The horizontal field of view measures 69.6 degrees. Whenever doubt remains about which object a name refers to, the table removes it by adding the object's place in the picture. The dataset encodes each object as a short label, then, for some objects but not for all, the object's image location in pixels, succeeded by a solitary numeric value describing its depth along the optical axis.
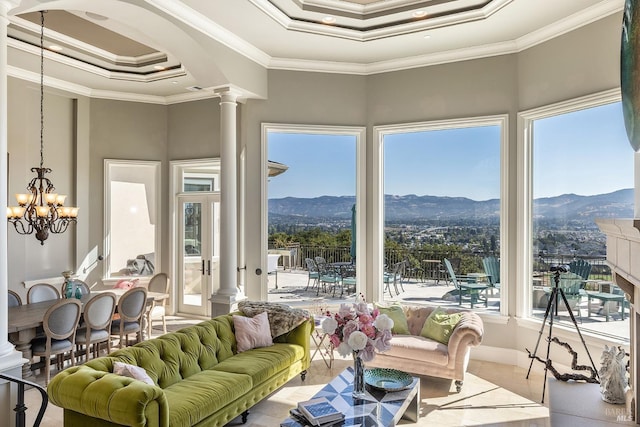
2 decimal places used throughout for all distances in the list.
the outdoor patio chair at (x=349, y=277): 5.89
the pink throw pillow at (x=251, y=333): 4.32
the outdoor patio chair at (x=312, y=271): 5.93
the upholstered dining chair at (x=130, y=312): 5.32
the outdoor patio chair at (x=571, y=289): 4.66
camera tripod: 4.20
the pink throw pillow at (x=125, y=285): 6.42
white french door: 7.37
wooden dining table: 4.29
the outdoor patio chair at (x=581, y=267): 4.57
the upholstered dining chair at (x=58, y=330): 4.47
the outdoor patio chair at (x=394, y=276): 5.81
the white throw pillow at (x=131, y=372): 3.02
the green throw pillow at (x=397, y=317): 4.88
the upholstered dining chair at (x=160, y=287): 6.28
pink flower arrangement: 3.26
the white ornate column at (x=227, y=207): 5.22
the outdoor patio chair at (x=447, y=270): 5.57
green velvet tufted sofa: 2.70
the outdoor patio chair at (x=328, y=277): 5.90
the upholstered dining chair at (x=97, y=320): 4.89
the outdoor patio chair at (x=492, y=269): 5.34
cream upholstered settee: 4.28
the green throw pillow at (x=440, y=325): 4.55
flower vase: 3.35
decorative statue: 3.06
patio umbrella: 5.88
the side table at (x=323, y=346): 5.06
